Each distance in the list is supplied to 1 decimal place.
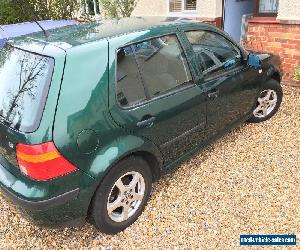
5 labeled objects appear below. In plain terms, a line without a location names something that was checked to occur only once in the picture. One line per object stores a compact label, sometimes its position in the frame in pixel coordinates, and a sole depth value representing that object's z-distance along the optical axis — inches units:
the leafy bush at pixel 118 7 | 342.0
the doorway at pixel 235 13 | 310.2
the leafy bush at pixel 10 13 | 367.2
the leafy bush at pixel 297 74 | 237.5
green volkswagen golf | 96.1
